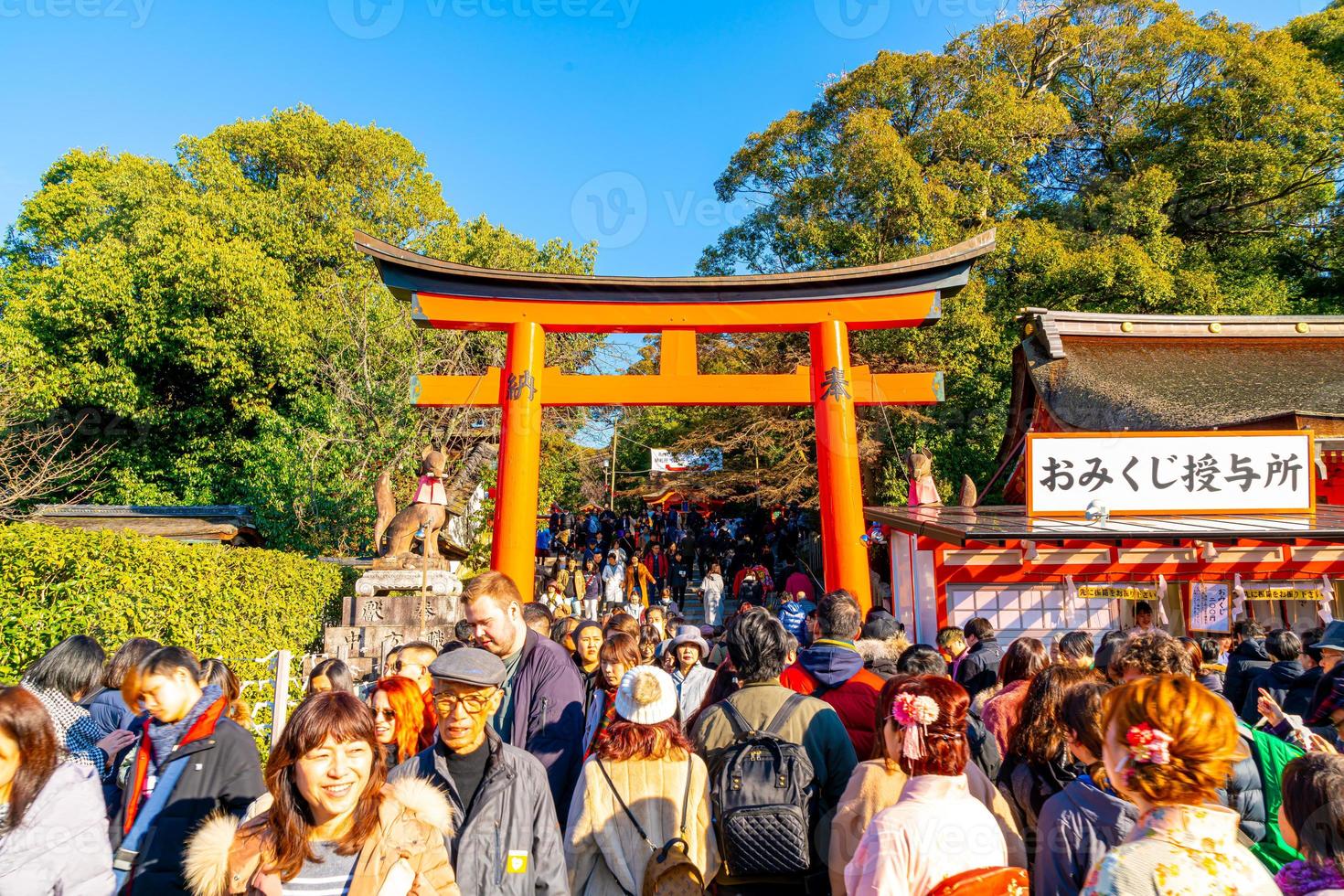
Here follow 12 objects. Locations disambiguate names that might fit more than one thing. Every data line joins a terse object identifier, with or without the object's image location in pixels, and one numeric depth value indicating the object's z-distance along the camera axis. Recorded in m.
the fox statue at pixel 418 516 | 9.75
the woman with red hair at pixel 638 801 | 2.41
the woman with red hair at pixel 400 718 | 3.04
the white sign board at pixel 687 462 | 18.94
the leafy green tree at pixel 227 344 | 14.58
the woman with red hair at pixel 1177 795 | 1.62
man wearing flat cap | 2.22
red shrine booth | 7.74
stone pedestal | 9.15
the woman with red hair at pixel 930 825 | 1.94
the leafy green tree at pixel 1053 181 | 16.22
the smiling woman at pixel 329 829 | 1.94
